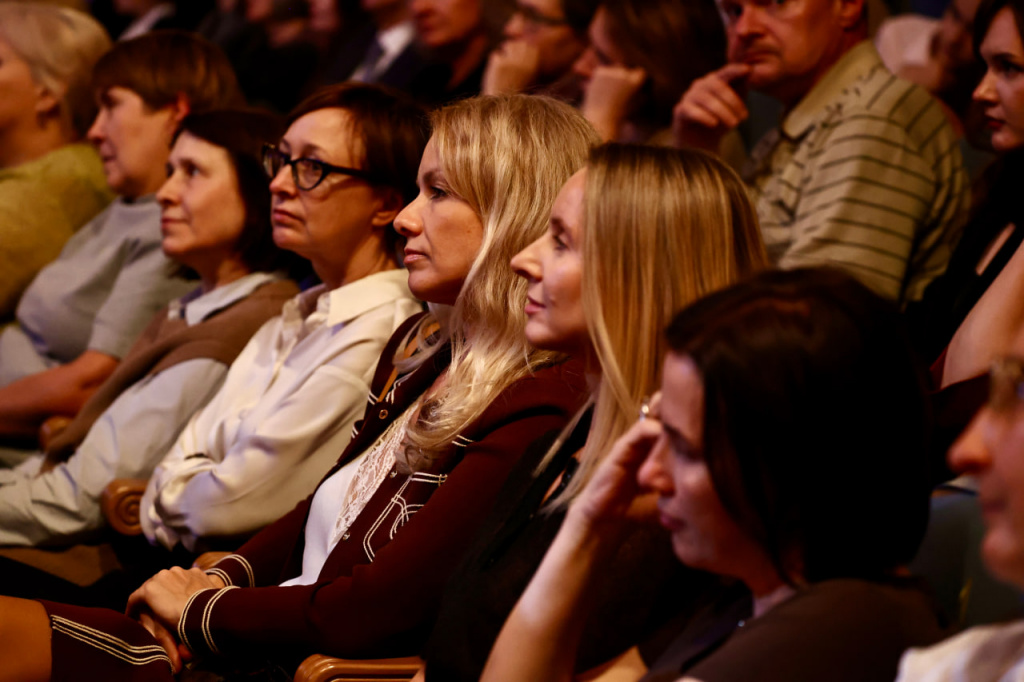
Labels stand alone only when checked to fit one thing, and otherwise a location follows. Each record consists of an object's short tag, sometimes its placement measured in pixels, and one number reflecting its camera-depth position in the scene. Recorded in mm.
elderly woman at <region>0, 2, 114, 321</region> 7074
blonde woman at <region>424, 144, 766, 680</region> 2738
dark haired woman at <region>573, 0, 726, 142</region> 6129
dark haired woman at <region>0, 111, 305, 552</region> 5141
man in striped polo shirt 4805
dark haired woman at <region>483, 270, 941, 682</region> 2031
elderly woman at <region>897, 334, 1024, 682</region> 1771
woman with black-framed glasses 4504
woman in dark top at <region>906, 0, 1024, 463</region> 3568
